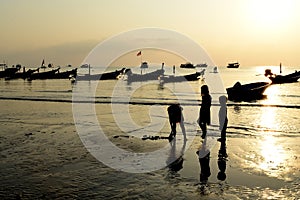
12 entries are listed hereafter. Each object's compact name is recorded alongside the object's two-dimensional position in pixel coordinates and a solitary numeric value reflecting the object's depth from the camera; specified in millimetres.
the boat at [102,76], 92094
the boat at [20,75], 104312
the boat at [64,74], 99688
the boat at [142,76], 86625
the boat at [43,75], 97425
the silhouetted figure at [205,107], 13445
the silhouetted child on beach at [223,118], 13844
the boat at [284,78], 70788
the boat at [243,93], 36531
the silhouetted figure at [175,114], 13750
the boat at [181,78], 80000
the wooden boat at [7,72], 109138
